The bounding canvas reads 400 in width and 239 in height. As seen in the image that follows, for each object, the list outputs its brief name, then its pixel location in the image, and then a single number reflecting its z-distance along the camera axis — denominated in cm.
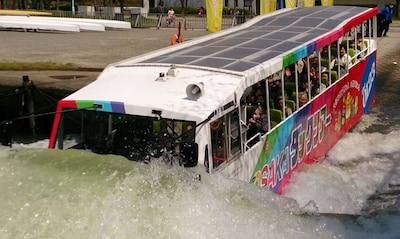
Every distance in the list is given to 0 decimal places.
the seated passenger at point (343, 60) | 1195
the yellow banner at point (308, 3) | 2273
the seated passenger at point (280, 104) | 877
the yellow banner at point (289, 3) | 2202
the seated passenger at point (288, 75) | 895
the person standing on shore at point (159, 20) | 3733
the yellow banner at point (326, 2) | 2292
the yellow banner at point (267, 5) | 2225
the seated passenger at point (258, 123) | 793
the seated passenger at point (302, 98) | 960
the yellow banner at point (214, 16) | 2017
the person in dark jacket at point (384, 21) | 2680
